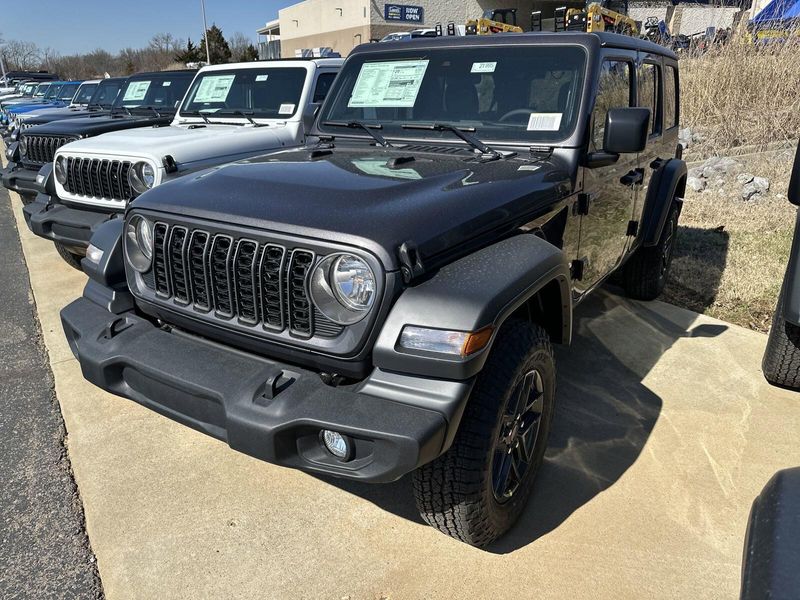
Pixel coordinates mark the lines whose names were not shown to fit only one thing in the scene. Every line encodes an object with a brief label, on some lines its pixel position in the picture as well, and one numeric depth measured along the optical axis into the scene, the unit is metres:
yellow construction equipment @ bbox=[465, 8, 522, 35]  11.91
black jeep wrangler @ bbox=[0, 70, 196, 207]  6.27
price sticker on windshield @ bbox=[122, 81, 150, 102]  8.05
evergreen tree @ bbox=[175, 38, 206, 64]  51.62
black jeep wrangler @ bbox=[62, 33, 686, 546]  1.88
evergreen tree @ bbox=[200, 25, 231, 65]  48.88
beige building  35.75
